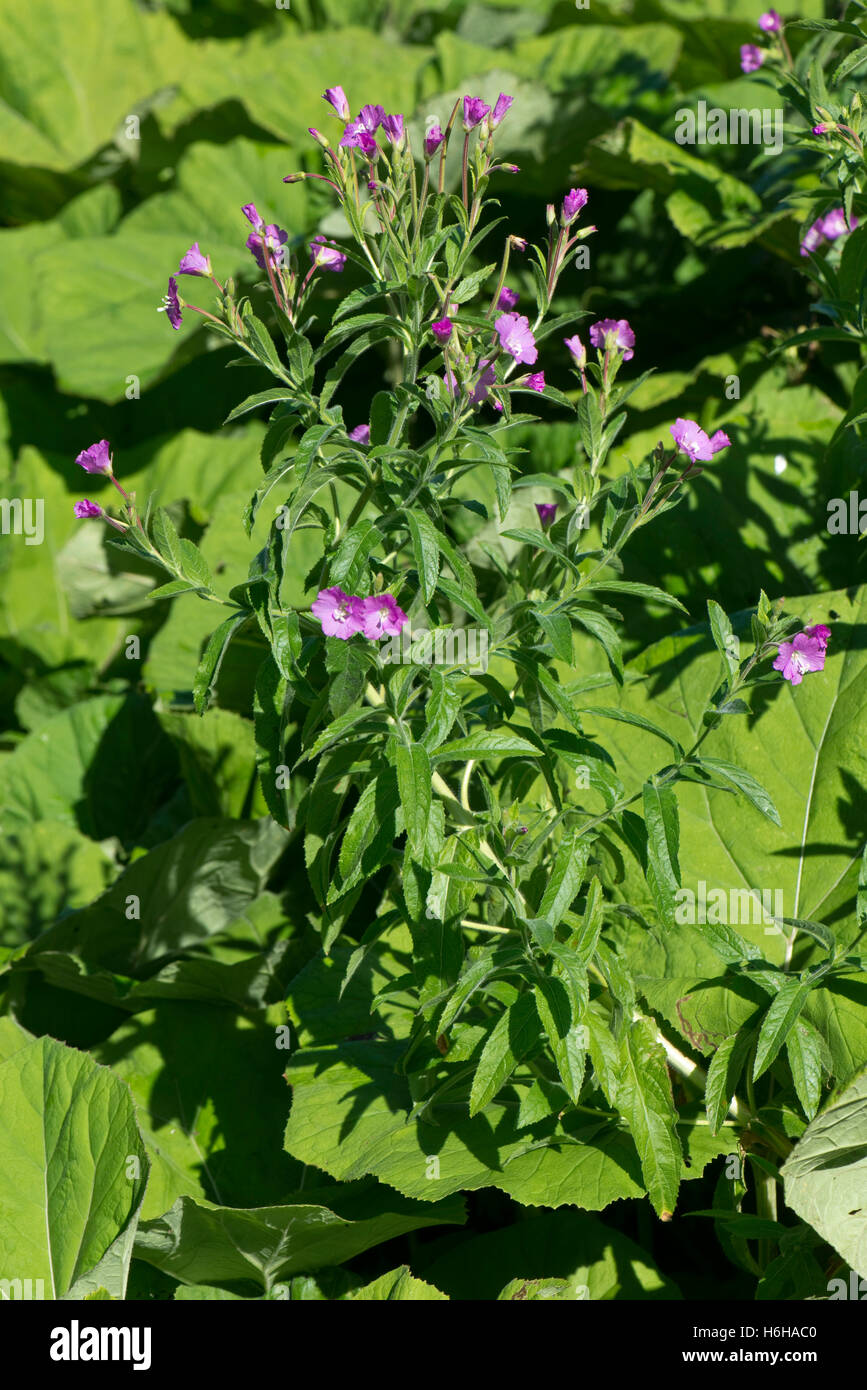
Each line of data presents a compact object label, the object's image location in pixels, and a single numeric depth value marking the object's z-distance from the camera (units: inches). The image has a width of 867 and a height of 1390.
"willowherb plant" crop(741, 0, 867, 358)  91.9
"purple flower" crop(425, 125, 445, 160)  87.6
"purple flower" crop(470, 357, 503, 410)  87.6
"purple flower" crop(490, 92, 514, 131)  87.2
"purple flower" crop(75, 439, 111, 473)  86.8
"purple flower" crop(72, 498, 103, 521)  86.5
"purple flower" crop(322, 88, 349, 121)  87.6
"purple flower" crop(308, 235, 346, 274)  88.7
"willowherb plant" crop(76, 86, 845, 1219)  86.7
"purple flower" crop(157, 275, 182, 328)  87.1
